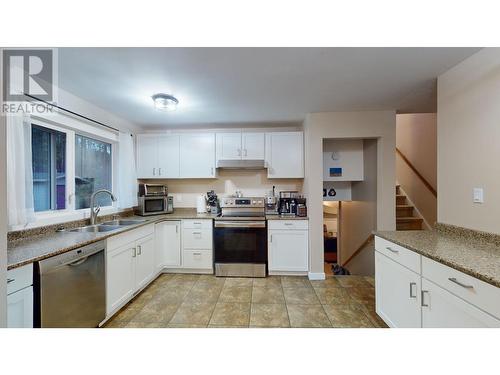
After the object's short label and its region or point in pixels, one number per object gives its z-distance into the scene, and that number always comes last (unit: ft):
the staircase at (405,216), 11.87
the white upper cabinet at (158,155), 11.19
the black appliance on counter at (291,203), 10.22
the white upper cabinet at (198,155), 11.07
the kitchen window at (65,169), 6.61
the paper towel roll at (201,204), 11.39
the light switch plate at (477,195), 5.10
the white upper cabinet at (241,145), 10.87
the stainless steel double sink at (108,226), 7.37
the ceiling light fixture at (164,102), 7.23
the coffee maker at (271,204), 11.23
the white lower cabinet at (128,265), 6.54
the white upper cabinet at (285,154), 10.69
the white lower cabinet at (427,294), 3.35
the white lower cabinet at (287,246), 9.69
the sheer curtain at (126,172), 9.64
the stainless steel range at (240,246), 9.74
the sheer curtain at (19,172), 5.04
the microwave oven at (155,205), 10.36
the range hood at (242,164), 10.66
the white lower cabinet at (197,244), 10.00
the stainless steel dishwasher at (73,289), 4.52
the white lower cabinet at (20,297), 3.93
